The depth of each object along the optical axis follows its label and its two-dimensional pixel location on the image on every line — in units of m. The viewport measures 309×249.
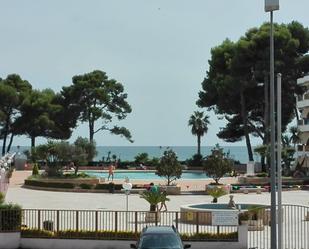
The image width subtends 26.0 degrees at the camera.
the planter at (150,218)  27.33
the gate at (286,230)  24.22
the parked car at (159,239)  18.53
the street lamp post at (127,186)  29.05
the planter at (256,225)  27.39
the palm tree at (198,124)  97.06
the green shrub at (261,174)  60.56
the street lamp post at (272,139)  19.36
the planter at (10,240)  24.03
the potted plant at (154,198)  31.45
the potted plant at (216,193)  37.31
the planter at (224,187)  47.96
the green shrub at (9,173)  56.37
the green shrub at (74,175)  55.41
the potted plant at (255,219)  27.39
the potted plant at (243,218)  24.05
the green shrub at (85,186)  50.09
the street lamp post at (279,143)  20.77
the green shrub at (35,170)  61.59
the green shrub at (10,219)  24.11
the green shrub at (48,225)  24.53
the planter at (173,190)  47.88
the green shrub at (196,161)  83.81
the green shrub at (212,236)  23.55
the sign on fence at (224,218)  23.64
